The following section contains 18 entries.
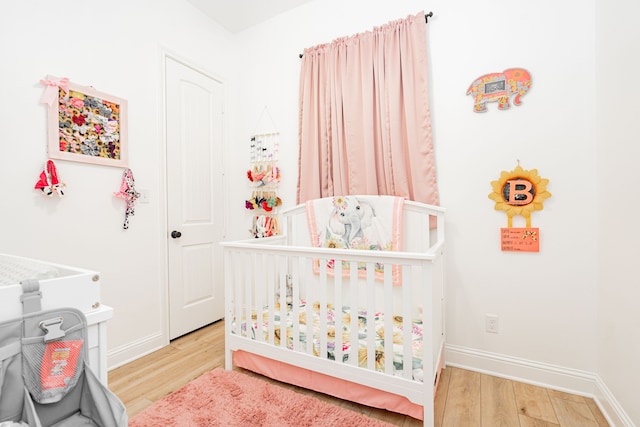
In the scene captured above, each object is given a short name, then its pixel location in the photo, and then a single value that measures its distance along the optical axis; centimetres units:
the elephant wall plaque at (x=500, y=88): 177
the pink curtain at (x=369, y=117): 200
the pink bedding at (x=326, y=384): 143
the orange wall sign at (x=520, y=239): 176
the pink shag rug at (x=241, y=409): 142
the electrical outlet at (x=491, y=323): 187
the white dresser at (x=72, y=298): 73
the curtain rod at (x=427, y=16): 195
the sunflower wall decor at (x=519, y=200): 174
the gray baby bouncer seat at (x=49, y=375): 69
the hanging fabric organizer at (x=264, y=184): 259
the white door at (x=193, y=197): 236
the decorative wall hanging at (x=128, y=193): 199
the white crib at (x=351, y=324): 137
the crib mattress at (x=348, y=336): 145
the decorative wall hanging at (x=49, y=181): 161
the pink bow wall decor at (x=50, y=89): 164
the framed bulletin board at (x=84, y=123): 168
